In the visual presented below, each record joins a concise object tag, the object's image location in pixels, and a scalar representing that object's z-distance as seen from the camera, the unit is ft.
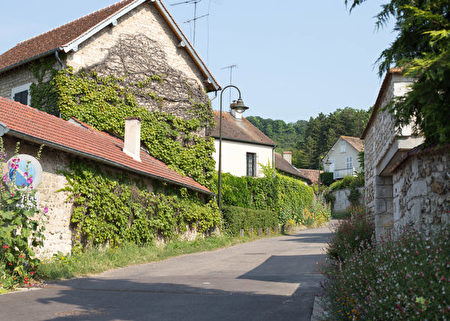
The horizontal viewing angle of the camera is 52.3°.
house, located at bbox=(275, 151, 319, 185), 125.91
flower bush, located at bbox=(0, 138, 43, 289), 27.86
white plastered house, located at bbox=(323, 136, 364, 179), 183.42
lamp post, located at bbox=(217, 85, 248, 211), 68.23
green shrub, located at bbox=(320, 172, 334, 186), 187.01
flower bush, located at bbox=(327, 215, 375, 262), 33.55
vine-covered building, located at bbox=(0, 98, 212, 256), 36.17
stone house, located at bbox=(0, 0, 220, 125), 55.62
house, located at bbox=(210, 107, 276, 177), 98.48
